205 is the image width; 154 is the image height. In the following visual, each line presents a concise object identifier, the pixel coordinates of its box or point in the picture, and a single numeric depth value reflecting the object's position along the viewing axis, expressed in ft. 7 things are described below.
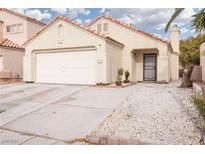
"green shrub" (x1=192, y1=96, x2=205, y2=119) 12.55
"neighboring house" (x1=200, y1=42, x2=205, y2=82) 30.74
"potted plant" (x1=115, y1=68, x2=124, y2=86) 32.48
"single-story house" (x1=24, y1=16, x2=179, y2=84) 34.81
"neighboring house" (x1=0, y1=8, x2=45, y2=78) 43.29
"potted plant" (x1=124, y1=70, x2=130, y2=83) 39.13
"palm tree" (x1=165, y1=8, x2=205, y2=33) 17.33
